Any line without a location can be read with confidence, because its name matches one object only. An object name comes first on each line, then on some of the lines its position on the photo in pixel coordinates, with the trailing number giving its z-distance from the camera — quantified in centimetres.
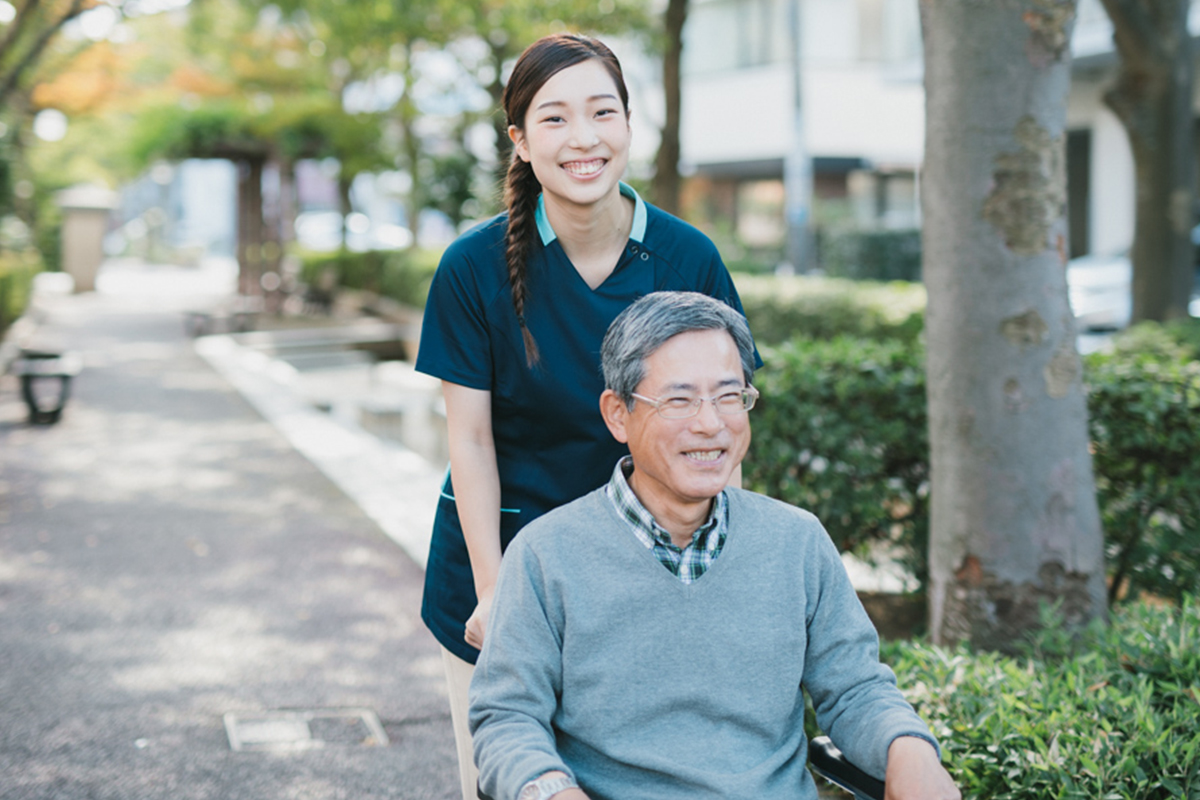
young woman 236
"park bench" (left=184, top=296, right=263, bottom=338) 2119
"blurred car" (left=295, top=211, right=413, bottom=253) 4578
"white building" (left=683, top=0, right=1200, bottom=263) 2964
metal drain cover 432
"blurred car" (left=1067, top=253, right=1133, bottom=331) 1714
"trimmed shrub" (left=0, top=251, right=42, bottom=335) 1662
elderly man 210
